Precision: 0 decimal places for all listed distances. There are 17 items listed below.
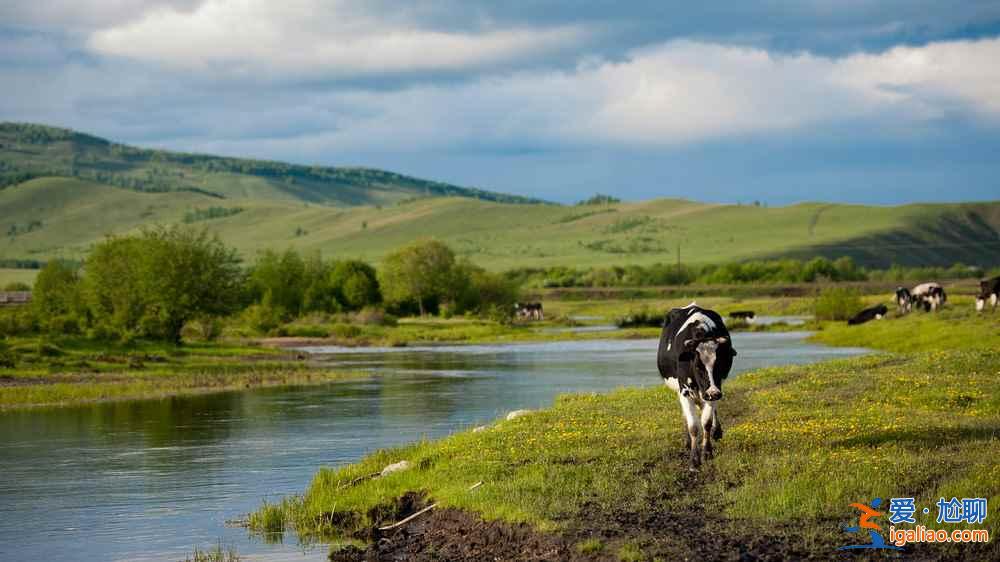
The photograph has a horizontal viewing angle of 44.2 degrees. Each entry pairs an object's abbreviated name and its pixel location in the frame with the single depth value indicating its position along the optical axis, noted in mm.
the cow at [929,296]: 73938
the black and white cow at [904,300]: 79625
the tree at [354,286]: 117625
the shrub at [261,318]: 92188
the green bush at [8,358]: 50125
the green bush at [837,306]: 91438
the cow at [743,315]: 98938
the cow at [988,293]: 59719
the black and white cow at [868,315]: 78438
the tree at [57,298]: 68375
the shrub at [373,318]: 104831
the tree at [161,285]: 67625
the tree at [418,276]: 117188
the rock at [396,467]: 21375
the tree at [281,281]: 113188
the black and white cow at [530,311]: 119250
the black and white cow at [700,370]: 18516
